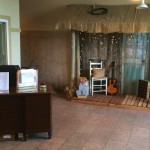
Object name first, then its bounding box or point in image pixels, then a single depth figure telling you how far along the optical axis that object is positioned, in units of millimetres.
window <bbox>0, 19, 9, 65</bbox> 6344
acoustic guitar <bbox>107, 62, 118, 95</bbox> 7324
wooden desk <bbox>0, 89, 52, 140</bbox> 4020
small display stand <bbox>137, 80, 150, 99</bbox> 6658
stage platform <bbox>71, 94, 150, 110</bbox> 6234
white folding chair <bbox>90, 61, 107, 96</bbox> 7203
